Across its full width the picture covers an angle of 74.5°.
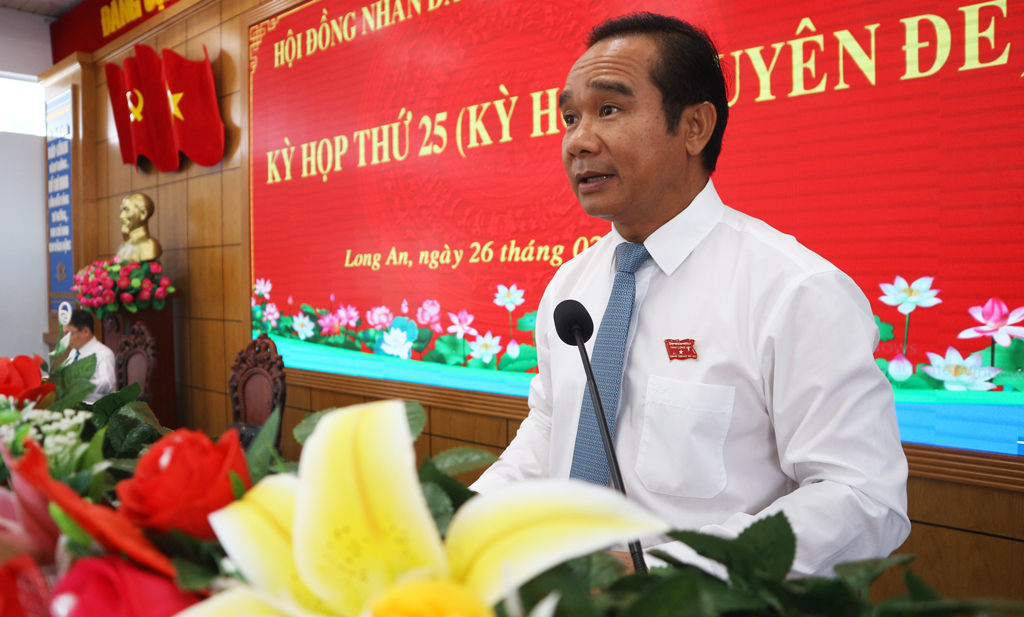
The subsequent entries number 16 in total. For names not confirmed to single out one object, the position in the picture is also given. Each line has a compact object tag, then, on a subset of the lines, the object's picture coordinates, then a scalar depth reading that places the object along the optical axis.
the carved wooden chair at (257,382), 2.85
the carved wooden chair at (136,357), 4.00
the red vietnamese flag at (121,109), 4.84
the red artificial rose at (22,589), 0.38
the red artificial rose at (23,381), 0.74
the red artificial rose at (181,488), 0.37
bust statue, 4.42
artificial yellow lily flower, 0.31
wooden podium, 4.05
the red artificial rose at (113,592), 0.34
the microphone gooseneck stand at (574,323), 0.84
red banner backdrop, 1.77
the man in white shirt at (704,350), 0.97
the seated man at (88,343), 3.55
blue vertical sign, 5.88
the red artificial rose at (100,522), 0.35
